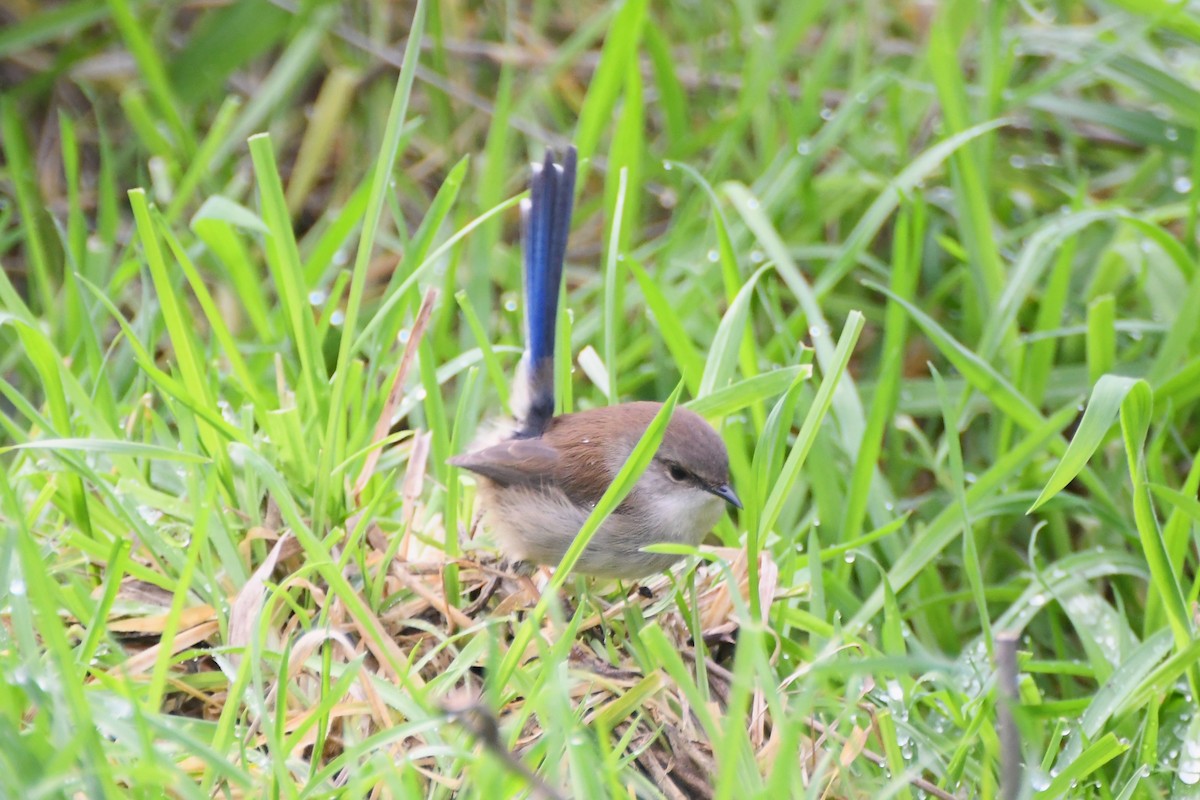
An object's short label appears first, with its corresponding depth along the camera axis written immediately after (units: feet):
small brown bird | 20.59
